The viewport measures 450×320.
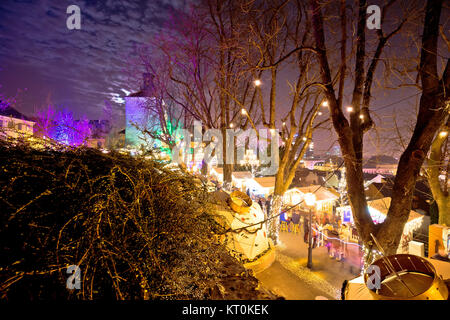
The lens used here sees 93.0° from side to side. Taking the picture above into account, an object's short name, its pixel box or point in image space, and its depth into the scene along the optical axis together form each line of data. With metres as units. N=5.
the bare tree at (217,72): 10.91
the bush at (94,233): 1.28
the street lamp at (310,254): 9.55
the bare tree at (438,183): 9.08
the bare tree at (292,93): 8.79
